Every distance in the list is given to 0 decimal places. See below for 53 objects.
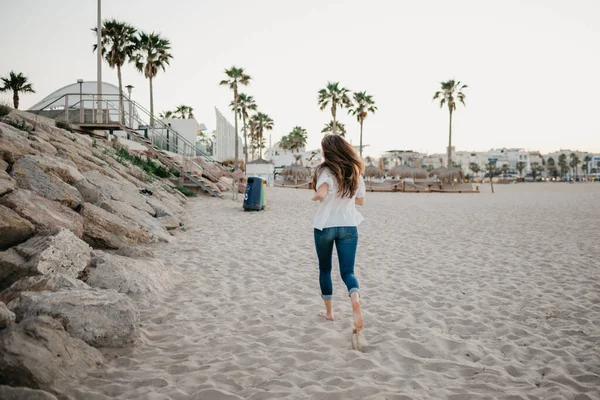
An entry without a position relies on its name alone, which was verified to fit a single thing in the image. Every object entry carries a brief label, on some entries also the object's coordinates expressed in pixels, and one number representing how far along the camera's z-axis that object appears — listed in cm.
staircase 1536
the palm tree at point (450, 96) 4175
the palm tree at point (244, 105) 4766
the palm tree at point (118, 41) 2788
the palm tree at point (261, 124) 6359
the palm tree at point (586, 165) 13123
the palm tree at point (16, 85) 3119
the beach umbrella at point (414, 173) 3539
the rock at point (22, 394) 217
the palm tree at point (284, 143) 7759
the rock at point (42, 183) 566
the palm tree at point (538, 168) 12270
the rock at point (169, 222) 865
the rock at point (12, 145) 611
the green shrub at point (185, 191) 1570
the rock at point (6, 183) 482
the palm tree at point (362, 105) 4416
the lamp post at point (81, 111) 1519
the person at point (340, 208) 338
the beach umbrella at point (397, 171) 3603
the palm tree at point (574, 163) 13025
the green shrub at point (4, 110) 1043
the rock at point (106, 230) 576
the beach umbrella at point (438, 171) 3573
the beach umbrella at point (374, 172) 3659
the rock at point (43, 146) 781
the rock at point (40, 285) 348
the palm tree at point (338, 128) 5751
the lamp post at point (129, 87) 2590
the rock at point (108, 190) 680
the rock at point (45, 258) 384
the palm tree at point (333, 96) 4234
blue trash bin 1306
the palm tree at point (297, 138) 7188
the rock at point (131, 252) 546
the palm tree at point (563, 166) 12506
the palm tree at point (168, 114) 5734
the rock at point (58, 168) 641
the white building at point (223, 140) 3981
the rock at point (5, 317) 283
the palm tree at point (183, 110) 5847
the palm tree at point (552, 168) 11869
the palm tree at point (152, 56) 3120
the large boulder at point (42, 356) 241
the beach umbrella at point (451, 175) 3469
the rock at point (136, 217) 689
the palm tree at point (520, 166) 12877
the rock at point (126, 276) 438
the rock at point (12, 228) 423
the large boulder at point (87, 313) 315
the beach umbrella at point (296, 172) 3481
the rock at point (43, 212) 462
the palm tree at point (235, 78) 3688
